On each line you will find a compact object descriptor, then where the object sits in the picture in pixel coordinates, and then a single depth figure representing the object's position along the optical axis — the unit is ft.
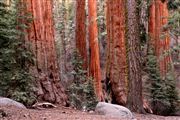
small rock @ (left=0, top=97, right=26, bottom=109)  24.29
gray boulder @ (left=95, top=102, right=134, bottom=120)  25.80
